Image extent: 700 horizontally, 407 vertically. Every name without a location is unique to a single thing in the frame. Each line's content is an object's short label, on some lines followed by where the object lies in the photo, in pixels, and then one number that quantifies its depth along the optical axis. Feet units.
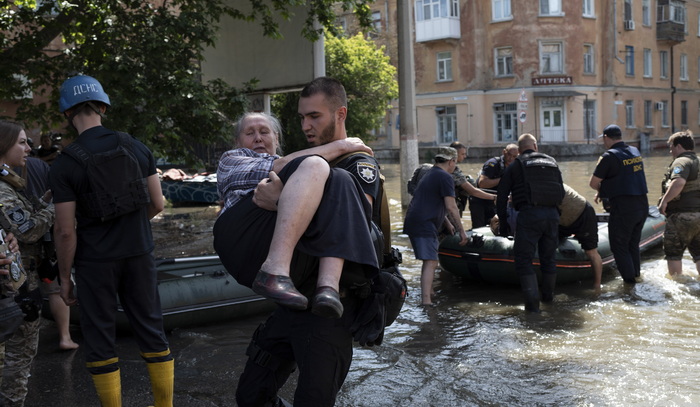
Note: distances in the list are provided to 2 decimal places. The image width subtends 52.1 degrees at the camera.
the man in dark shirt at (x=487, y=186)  35.32
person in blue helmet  12.76
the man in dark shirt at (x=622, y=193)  28.12
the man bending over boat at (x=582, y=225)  27.40
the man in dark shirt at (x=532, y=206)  24.73
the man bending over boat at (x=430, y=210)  25.99
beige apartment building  138.21
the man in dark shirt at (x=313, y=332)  9.54
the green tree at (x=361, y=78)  99.40
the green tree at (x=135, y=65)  33.32
